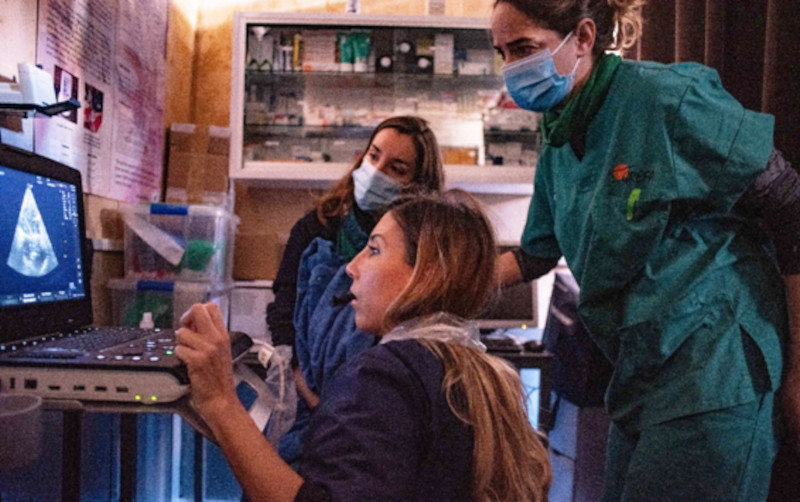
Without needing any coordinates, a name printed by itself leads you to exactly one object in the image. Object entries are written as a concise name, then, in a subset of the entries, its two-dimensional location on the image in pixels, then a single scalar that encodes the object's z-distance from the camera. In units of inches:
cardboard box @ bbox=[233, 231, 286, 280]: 92.5
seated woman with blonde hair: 23.5
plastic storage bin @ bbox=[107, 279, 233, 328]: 66.8
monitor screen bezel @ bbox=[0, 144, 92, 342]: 35.8
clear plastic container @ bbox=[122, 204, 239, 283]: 68.8
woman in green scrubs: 35.9
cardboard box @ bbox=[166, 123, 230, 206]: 85.7
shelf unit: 92.0
